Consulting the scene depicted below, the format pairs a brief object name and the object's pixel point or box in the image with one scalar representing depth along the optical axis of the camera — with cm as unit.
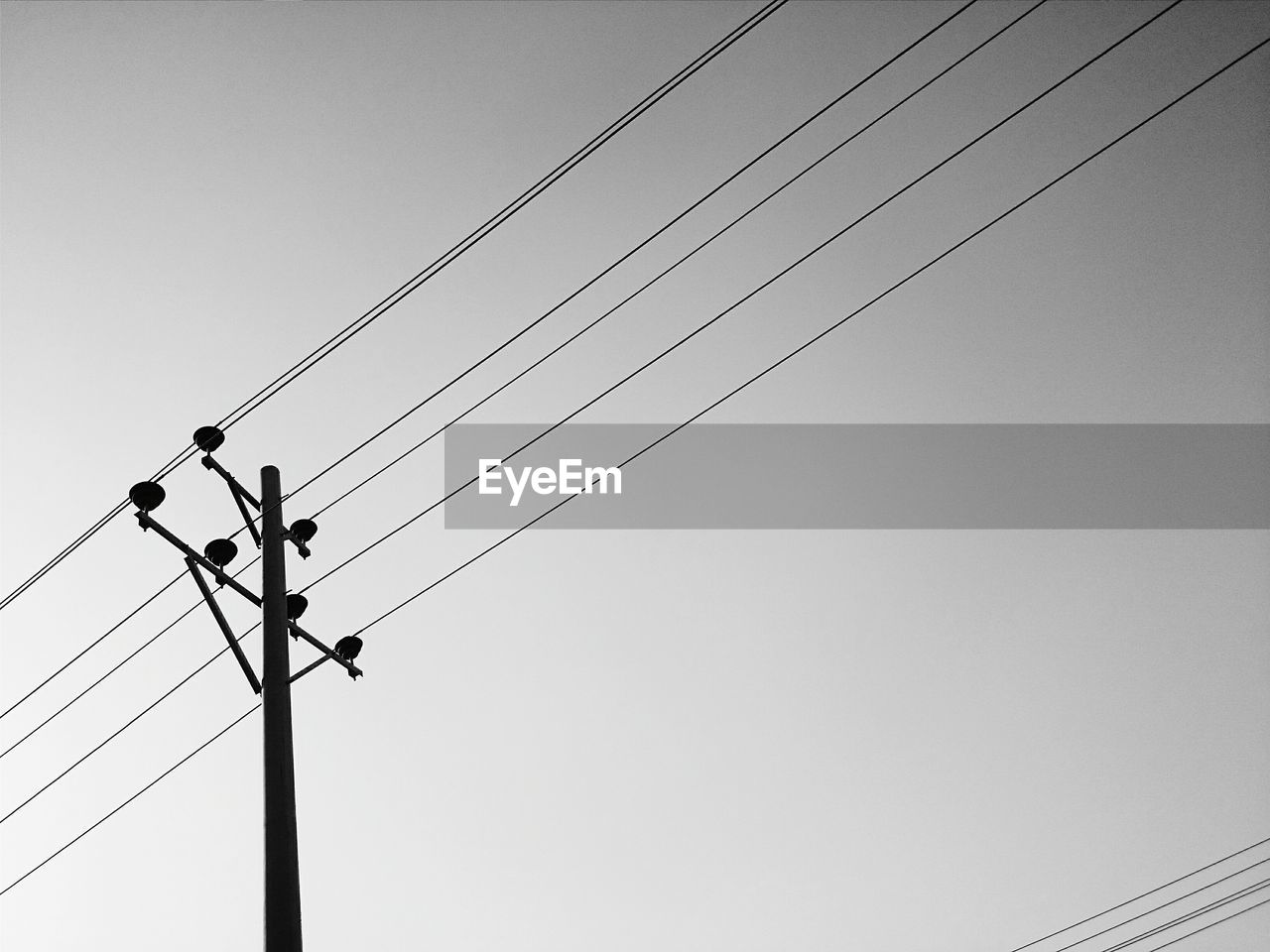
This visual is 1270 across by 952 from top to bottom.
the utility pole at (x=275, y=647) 694
